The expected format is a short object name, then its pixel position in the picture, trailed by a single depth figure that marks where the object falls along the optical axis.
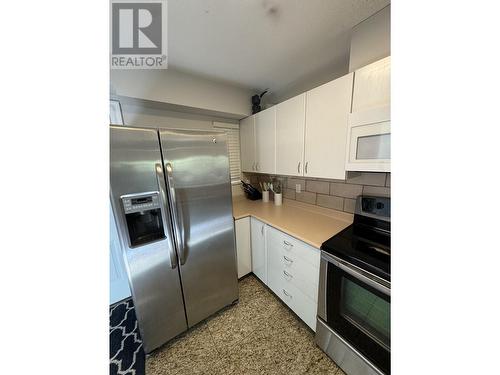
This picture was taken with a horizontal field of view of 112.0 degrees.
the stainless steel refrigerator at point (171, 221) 1.06
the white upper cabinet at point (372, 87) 1.01
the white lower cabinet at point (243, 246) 1.77
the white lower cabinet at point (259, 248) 1.70
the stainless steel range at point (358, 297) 0.91
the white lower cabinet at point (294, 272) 1.25
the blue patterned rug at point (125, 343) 1.20
